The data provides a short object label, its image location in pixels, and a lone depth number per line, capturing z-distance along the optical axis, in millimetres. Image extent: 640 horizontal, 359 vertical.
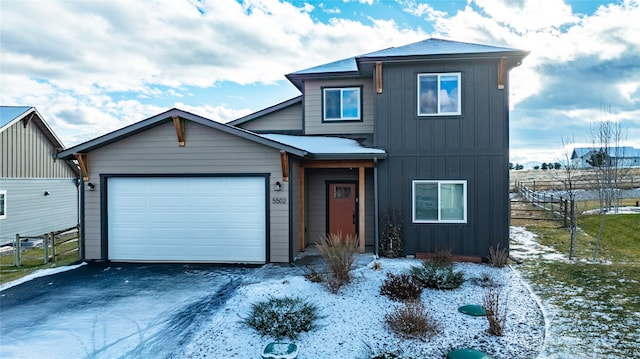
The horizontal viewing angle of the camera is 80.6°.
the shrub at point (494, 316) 5179
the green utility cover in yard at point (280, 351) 4395
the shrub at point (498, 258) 9078
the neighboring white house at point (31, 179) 14867
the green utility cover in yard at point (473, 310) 5855
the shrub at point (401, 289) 6422
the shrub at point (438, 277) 7105
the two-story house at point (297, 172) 9477
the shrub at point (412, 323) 5125
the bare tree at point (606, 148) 13508
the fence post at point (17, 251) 10336
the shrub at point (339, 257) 7082
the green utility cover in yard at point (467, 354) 4473
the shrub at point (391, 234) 9906
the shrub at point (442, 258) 8188
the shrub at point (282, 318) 5148
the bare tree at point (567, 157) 13266
